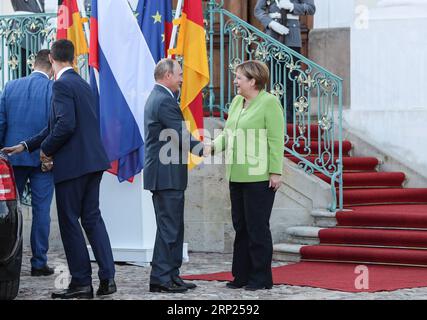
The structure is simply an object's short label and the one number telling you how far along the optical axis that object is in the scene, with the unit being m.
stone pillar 11.36
